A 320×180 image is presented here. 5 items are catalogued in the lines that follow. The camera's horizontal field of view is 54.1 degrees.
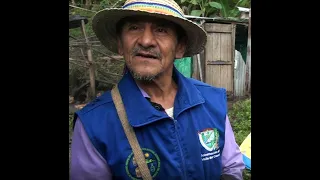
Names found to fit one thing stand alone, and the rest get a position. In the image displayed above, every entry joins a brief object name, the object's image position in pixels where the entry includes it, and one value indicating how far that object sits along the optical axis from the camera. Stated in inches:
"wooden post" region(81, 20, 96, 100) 255.8
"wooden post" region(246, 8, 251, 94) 323.6
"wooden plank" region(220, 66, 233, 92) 331.9
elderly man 59.4
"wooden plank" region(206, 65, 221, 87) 324.6
